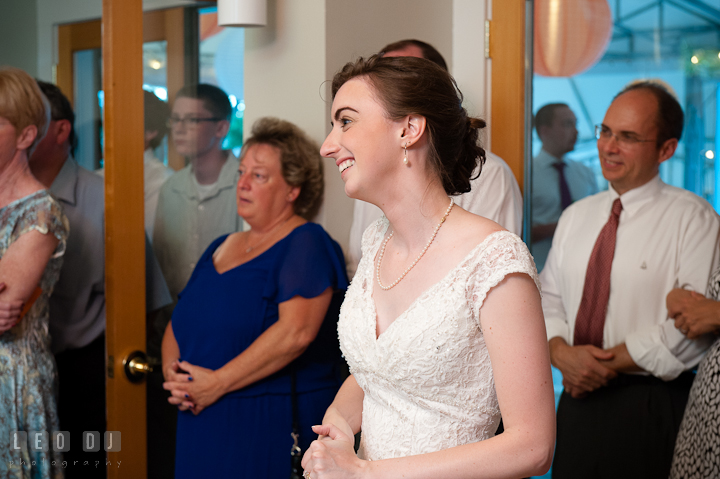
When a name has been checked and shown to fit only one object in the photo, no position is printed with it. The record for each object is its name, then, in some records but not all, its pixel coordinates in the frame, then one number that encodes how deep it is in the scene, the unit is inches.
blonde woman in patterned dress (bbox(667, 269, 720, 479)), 69.0
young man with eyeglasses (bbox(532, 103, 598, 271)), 100.5
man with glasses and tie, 85.0
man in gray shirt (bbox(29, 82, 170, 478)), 85.5
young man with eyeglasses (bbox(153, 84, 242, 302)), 98.5
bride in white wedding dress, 44.6
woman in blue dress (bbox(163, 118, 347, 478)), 82.4
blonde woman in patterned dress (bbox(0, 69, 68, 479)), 78.1
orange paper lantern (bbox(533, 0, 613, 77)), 97.9
